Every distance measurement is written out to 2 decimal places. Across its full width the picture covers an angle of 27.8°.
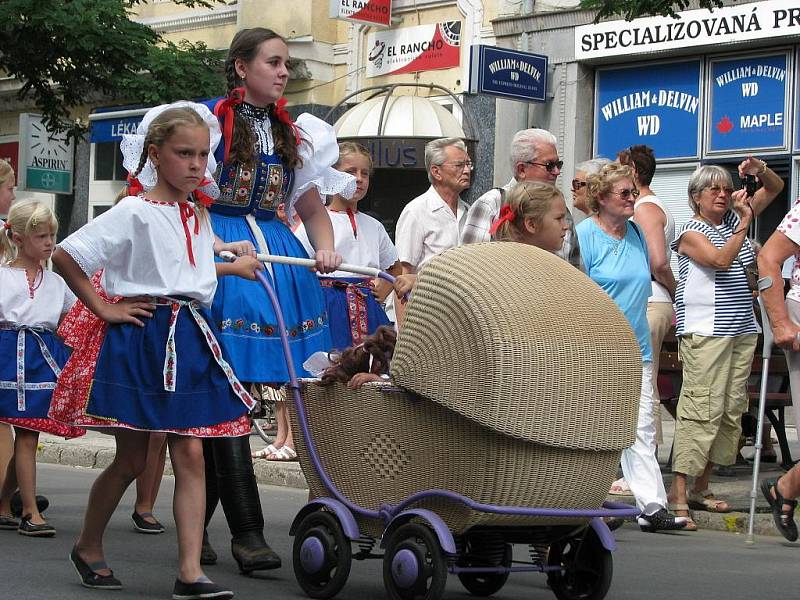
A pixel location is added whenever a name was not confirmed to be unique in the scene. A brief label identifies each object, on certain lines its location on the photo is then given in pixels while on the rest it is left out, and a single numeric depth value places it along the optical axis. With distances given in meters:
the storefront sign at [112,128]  15.20
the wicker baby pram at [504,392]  5.32
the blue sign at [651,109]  18.11
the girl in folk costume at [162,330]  5.62
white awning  20.25
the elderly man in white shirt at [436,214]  8.91
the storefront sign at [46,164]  19.25
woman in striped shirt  8.97
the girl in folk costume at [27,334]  7.89
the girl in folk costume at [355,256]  9.09
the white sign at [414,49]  20.75
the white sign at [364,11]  20.61
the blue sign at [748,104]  17.17
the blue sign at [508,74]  18.11
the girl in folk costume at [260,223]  6.16
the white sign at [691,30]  16.77
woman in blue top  8.61
